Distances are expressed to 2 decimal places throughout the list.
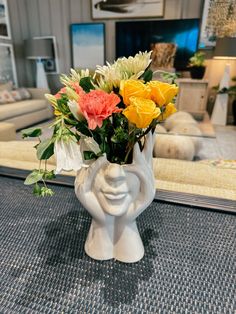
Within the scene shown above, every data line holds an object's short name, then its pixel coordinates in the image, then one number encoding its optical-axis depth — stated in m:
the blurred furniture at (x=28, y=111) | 3.58
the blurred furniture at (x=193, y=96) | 4.00
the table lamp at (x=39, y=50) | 4.32
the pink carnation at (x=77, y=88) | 0.48
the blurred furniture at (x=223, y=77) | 3.55
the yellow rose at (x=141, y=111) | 0.42
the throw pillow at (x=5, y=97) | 3.91
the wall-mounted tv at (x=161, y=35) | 3.98
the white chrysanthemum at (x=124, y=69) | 0.49
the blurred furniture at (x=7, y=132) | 2.31
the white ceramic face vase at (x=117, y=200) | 0.53
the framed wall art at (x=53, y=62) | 4.66
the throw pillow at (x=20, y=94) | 4.17
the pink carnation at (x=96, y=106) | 0.43
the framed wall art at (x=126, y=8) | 4.04
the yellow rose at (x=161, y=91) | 0.48
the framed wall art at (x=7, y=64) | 4.39
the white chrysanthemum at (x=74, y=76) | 0.52
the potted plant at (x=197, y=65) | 3.88
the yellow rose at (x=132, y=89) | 0.45
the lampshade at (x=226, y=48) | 3.52
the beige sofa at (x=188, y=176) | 0.91
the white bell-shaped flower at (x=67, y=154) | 0.46
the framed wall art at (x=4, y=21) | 4.33
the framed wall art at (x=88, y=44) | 4.37
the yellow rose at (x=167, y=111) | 0.53
